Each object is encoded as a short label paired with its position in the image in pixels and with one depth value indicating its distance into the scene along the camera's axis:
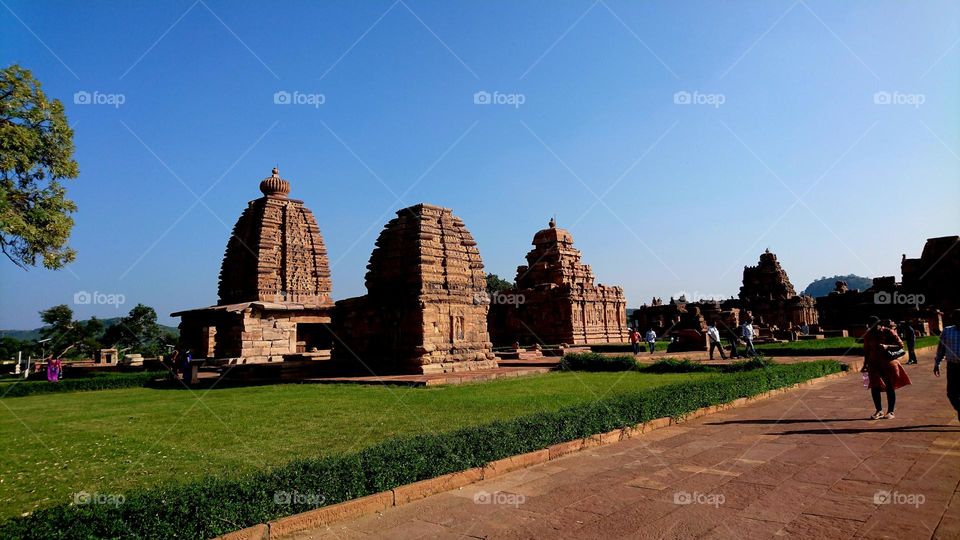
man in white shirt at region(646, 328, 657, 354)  24.12
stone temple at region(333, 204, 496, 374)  16.20
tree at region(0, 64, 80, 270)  11.93
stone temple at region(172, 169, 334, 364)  20.22
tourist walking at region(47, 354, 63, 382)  19.45
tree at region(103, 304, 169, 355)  51.69
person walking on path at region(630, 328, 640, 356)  22.24
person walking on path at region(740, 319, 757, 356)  18.11
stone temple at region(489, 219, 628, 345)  32.91
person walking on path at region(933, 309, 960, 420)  6.24
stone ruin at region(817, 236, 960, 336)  39.16
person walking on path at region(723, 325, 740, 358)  18.27
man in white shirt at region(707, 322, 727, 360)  18.76
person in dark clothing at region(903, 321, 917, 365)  15.76
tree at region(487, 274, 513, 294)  70.31
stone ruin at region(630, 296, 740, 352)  36.38
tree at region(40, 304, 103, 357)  43.56
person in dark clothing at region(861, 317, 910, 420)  7.24
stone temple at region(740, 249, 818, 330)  41.28
